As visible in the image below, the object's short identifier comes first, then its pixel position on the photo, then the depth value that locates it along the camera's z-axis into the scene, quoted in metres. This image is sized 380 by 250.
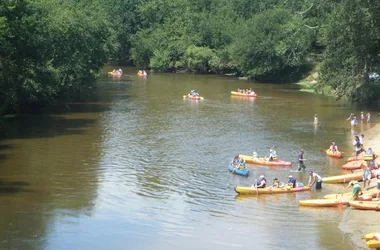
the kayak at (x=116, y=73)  102.94
